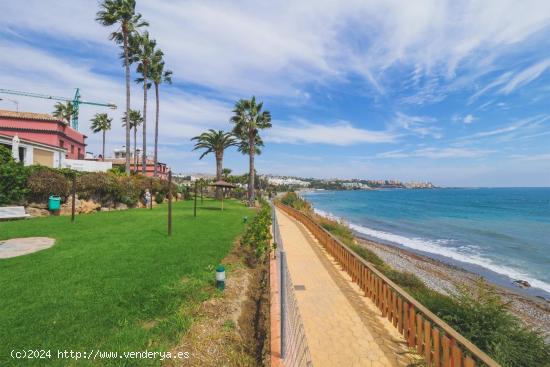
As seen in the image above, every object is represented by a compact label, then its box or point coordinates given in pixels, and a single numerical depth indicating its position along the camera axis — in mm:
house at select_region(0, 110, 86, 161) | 27125
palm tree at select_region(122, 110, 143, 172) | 54606
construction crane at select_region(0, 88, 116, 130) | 76375
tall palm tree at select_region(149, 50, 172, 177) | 34469
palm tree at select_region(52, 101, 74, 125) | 52716
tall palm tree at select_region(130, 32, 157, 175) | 31814
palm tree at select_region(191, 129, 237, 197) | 38094
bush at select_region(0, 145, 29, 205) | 14406
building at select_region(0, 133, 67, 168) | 19297
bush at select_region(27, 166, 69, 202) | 15484
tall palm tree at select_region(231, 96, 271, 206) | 29281
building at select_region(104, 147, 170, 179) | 52906
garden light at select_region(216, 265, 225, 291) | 6430
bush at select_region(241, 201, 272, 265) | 9531
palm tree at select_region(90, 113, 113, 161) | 56406
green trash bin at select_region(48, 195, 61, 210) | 16013
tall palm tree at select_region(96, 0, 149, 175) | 27078
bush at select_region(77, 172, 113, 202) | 18516
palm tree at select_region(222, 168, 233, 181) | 52450
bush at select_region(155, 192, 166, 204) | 28344
